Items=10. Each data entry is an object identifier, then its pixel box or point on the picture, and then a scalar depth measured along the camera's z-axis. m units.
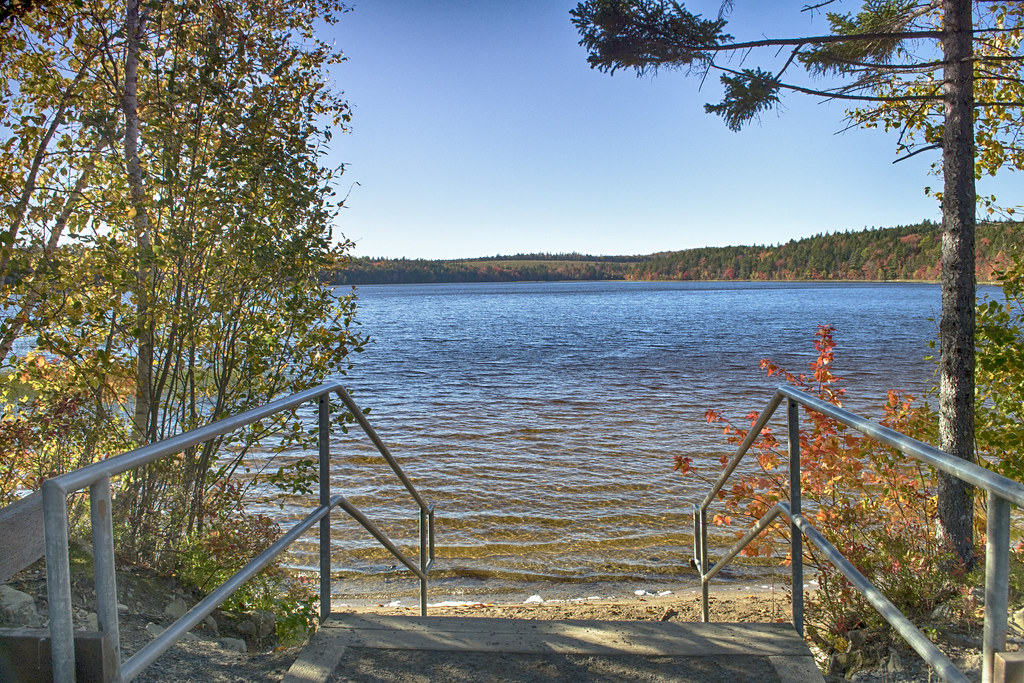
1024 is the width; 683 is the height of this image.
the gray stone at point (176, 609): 4.04
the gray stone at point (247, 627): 4.35
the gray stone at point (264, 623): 4.40
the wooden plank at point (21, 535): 1.62
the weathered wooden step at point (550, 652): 2.59
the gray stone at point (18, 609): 2.84
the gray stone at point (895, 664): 3.29
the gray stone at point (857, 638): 3.75
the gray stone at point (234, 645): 3.75
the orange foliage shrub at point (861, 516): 3.83
